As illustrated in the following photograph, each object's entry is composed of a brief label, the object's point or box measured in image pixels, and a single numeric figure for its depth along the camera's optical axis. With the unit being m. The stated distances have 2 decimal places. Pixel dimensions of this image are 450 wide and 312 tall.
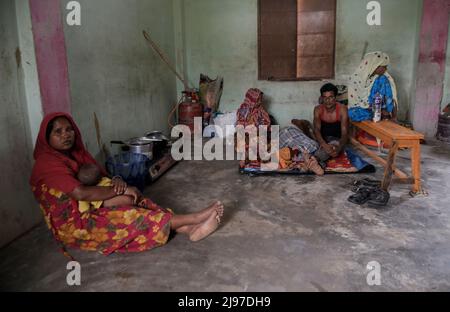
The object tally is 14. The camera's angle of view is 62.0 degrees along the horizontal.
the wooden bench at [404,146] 3.86
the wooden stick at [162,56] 5.97
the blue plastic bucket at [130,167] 4.11
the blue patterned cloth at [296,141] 4.99
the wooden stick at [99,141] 4.30
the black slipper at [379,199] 3.63
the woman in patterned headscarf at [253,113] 6.29
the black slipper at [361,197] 3.73
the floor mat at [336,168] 4.71
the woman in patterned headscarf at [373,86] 5.75
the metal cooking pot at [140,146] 4.60
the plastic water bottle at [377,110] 4.79
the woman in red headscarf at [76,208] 2.64
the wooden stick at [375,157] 4.21
